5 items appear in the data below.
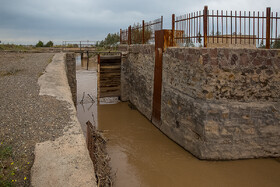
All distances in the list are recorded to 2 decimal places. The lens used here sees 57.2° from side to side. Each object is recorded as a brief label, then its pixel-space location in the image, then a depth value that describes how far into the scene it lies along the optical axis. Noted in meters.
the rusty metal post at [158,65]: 8.02
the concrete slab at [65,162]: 2.62
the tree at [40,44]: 36.12
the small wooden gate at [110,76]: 12.90
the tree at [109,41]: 29.20
